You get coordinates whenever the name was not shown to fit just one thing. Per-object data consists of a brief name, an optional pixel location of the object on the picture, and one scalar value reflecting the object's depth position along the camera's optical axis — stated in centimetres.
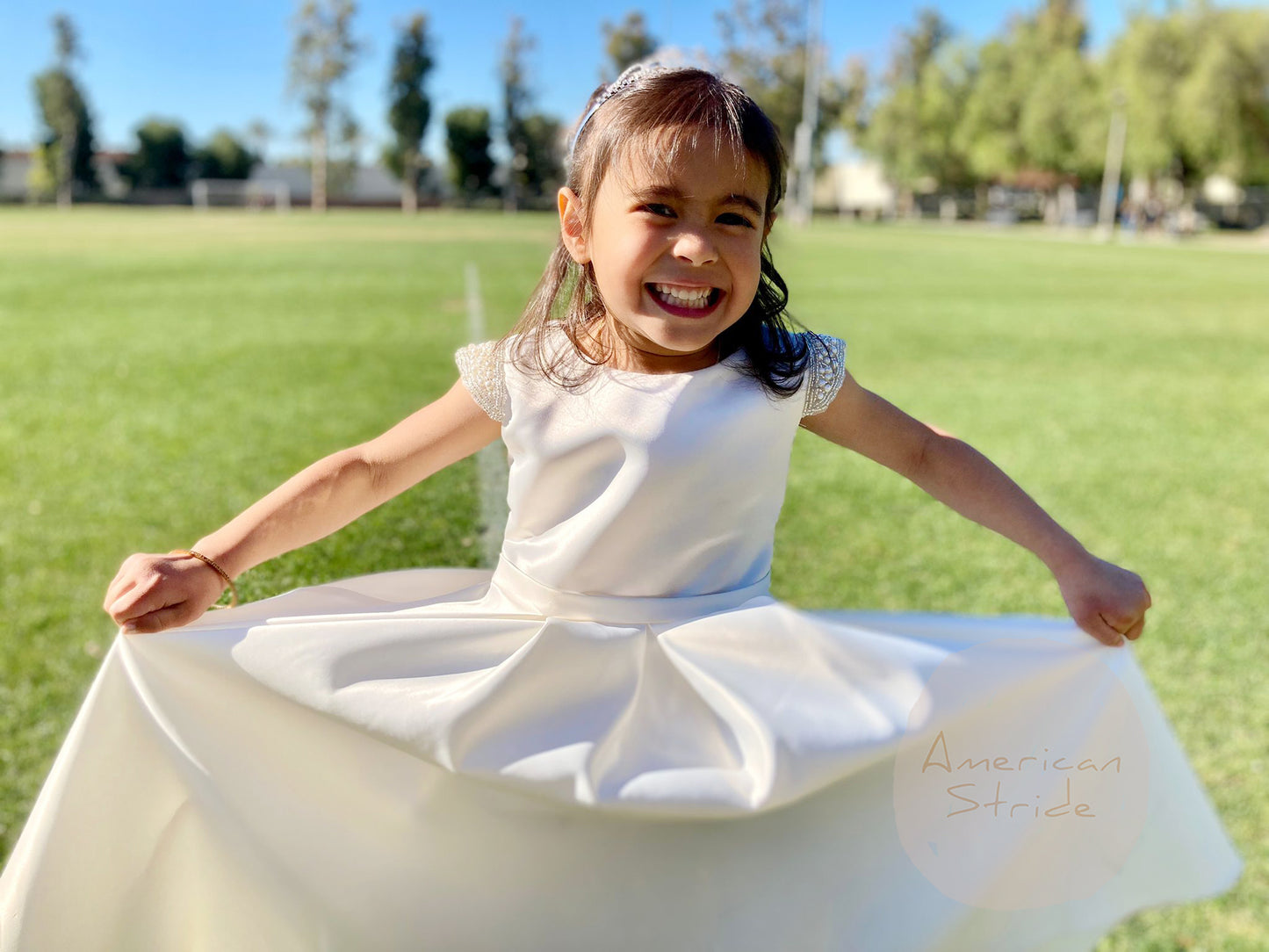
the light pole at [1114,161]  4759
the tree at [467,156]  6494
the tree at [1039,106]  5419
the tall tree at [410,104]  6141
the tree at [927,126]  6694
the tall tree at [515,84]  5247
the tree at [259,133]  6600
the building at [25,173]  6788
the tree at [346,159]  5766
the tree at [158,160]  6769
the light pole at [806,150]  4522
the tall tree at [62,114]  6262
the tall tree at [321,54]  5292
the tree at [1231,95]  4206
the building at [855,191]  7875
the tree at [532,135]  3288
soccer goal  6300
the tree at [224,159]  6906
